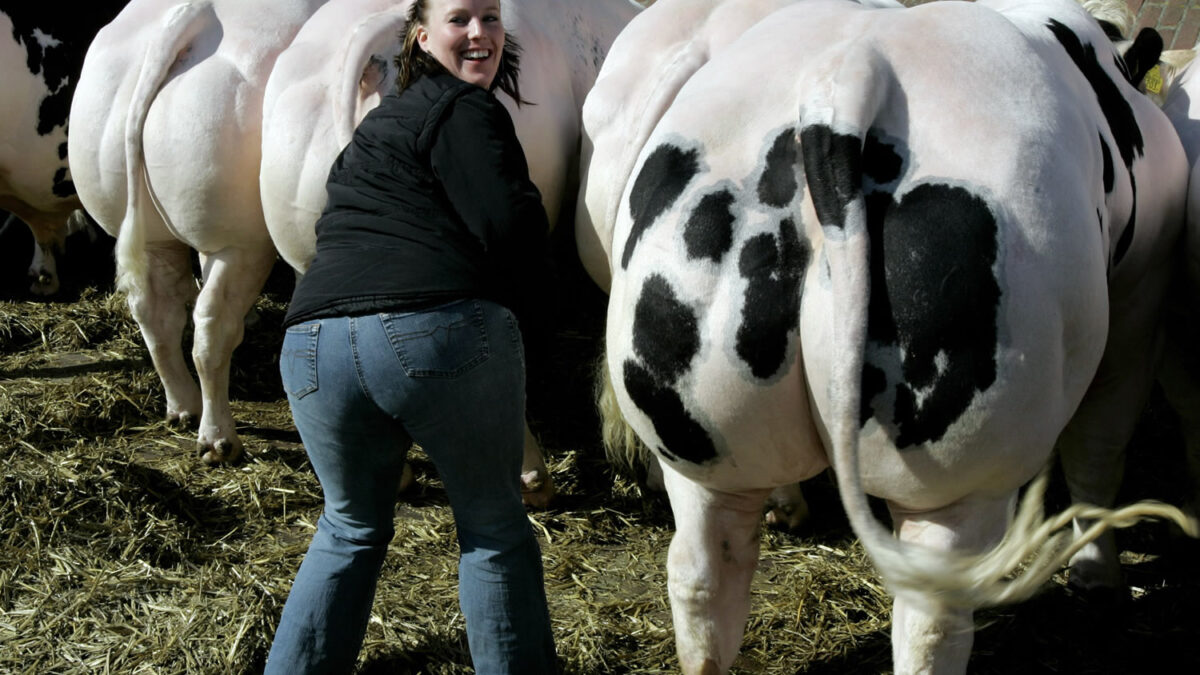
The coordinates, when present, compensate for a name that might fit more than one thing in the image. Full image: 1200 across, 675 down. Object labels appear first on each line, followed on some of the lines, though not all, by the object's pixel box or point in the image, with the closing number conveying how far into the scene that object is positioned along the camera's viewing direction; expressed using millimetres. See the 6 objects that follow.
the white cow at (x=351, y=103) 3854
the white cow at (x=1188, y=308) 3344
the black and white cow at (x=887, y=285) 2146
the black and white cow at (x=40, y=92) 5715
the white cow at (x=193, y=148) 4137
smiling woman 2426
